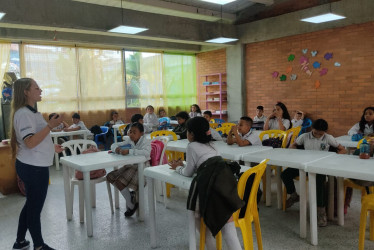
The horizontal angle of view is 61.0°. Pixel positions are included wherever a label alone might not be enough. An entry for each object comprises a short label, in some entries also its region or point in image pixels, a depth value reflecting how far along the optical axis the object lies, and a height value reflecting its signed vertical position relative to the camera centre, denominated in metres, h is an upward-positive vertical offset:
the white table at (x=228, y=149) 3.41 -0.56
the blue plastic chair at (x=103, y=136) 7.88 -0.79
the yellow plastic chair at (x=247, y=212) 2.30 -0.85
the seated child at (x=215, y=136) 4.44 -0.48
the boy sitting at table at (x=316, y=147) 3.23 -0.54
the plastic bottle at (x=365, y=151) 2.85 -0.48
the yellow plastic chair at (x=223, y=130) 5.25 -0.47
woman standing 2.57 -0.33
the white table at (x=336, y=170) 2.44 -0.57
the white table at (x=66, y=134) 6.47 -0.59
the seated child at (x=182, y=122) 5.14 -0.32
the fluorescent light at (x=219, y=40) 7.48 +1.49
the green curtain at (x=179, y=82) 10.20 +0.67
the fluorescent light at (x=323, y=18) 5.57 +1.45
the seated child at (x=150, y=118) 8.28 -0.38
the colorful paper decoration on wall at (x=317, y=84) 7.34 +0.34
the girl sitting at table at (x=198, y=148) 2.44 -0.36
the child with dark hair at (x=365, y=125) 4.46 -0.39
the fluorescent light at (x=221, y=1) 4.86 +1.54
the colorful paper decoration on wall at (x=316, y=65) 7.32 +0.78
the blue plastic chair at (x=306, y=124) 7.24 -0.58
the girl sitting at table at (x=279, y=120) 5.38 -0.35
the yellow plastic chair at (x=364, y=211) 2.51 -0.90
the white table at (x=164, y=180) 2.34 -0.64
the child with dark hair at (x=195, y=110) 7.80 -0.20
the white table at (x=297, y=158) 2.88 -0.56
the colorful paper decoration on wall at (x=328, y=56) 7.12 +0.95
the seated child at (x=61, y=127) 6.92 -0.47
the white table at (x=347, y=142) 4.07 -0.58
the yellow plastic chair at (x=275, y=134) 4.52 -0.49
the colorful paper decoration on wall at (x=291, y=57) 7.81 +1.04
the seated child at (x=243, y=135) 3.84 -0.43
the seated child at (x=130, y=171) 3.54 -0.75
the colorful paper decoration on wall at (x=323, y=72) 7.21 +0.61
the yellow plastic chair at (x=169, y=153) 4.42 -0.74
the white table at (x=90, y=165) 3.10 -0.61
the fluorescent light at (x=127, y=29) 6.01 +1.45
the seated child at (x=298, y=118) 7.09 -0.44
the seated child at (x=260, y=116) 6.80 -0.34
